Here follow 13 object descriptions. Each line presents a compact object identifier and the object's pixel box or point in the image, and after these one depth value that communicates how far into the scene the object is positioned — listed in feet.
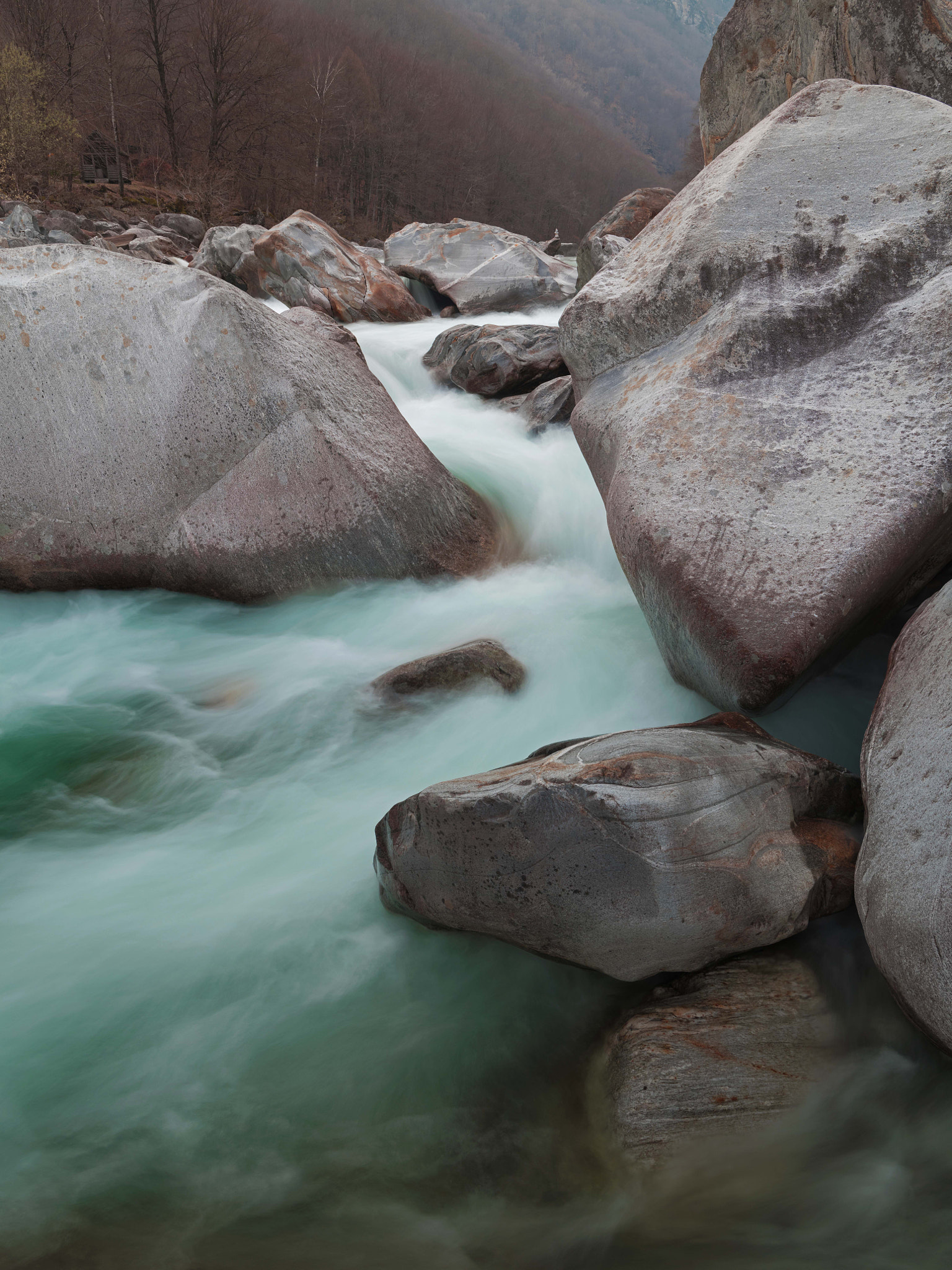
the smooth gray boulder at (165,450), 14.06
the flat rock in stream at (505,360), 24.26
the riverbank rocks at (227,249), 39.52
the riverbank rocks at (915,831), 5.81
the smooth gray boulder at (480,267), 41.39
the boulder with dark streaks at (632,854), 6.39
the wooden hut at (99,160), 90.43
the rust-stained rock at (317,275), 34.99
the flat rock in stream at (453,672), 11.46
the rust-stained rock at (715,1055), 5.67
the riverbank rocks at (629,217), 37.60
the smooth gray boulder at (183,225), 69.72
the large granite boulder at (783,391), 8.53
